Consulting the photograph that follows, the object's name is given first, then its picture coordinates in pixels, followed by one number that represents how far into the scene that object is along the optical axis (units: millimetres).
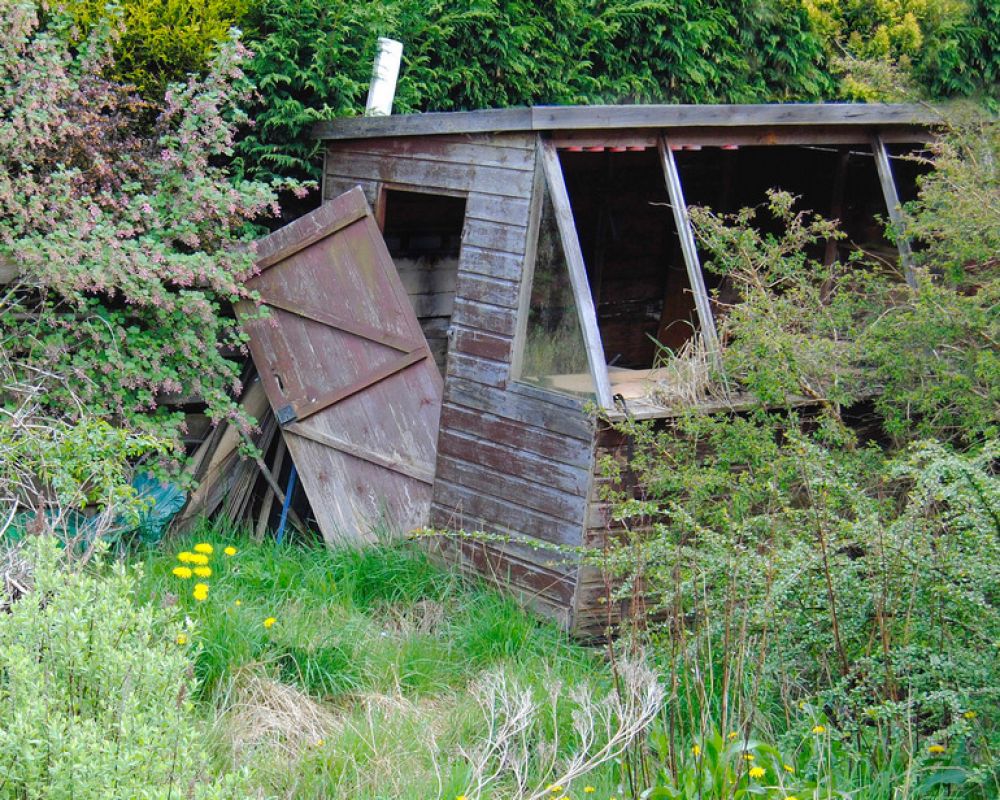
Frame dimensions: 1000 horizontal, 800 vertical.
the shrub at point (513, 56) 7359
